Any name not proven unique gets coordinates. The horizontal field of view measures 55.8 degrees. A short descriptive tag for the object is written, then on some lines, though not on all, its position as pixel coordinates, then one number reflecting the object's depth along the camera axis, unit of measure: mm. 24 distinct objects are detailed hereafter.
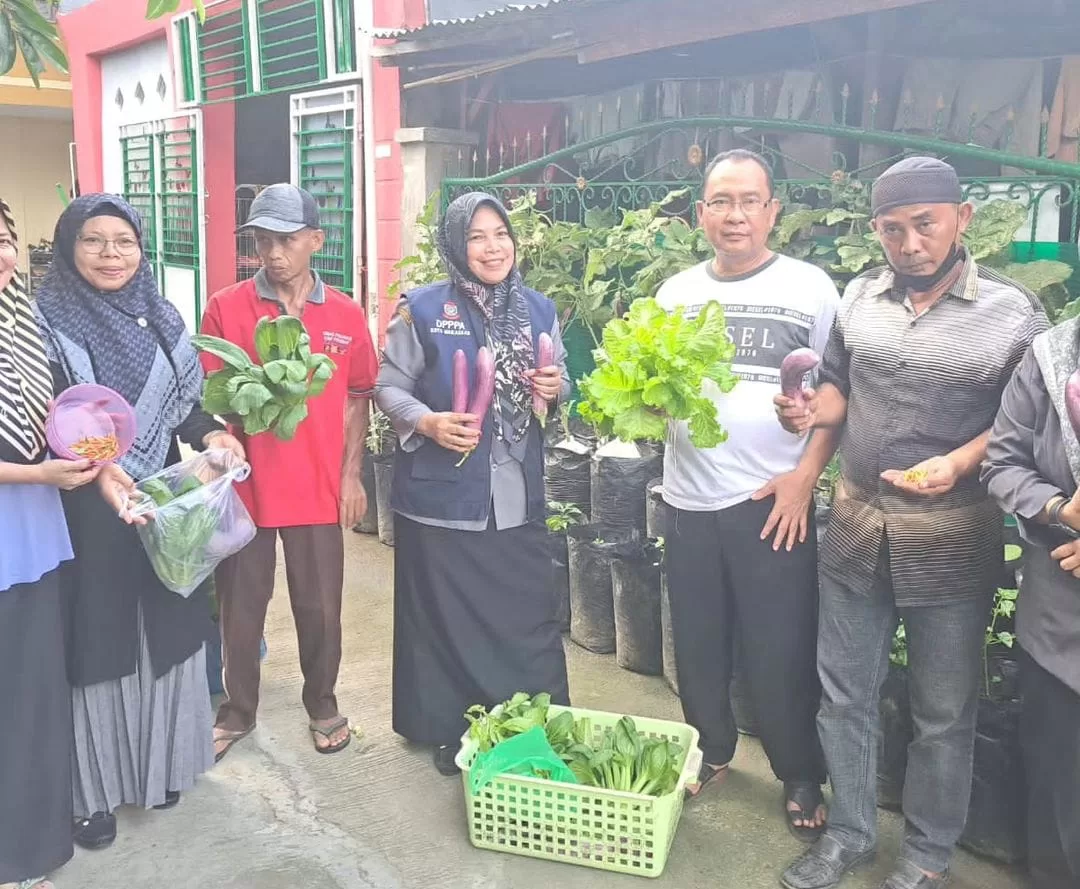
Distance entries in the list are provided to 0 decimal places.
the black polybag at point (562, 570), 4633
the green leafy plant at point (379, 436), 6117
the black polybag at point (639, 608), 4164
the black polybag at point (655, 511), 4316
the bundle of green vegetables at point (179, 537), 2725
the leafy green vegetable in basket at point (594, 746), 2852
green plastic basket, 2793
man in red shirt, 3305
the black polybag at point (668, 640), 4039
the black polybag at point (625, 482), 4559
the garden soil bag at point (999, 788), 2842
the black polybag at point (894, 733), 3127
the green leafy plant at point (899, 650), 3238
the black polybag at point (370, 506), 6160
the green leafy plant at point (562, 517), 4711
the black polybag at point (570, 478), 4977
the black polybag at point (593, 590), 4406
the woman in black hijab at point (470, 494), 3145
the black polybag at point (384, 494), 5891
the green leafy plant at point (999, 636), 3066
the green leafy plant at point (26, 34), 2768
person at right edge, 2145
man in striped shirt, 2404
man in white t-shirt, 2805
